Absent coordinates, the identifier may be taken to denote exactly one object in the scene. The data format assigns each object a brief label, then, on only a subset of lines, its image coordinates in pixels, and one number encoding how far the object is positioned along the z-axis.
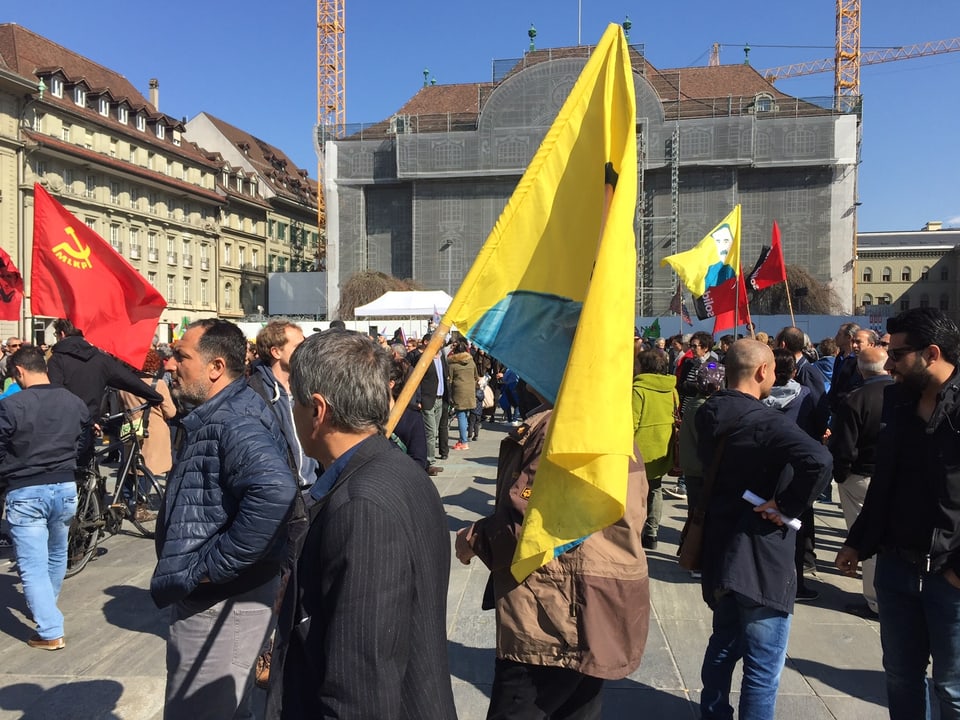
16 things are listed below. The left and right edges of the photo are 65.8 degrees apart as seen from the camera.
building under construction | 46.09
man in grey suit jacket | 1.68
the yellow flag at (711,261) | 11.70
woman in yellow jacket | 6.53
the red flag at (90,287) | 6.30
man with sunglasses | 2.88
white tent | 22.34
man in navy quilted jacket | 2.70
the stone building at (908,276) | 88.75
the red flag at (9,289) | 7.84
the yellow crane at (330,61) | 74.38
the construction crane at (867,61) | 93.75
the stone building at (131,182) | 40.78
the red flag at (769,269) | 13.43
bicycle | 6.26
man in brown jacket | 2.43
